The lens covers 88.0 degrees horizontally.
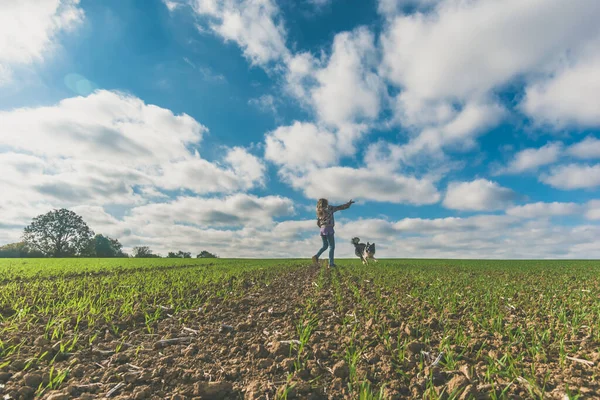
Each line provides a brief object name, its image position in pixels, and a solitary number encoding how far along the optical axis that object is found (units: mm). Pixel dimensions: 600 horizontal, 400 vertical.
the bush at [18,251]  51344
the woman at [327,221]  13688
